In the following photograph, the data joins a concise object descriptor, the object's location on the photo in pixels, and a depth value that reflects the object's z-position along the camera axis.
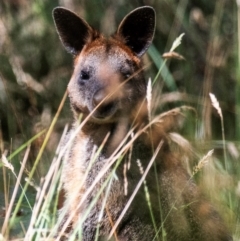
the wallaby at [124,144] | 10.15
